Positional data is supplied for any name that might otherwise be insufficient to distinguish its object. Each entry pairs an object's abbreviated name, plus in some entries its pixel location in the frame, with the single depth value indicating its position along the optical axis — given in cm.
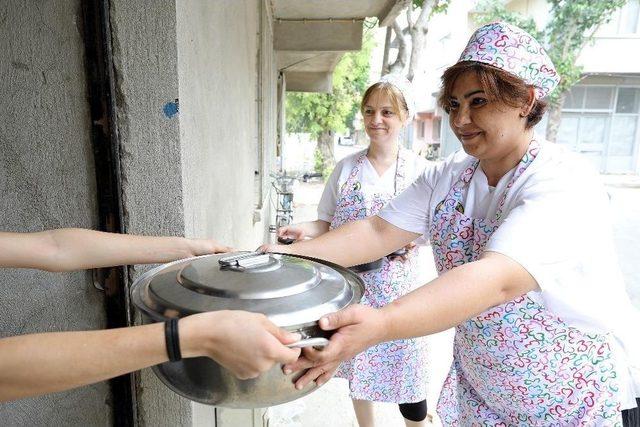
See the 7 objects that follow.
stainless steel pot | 98
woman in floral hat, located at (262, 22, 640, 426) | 125
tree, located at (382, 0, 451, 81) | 733
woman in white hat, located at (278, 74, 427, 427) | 286
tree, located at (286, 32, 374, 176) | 1865
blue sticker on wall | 139
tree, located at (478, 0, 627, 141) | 1439
